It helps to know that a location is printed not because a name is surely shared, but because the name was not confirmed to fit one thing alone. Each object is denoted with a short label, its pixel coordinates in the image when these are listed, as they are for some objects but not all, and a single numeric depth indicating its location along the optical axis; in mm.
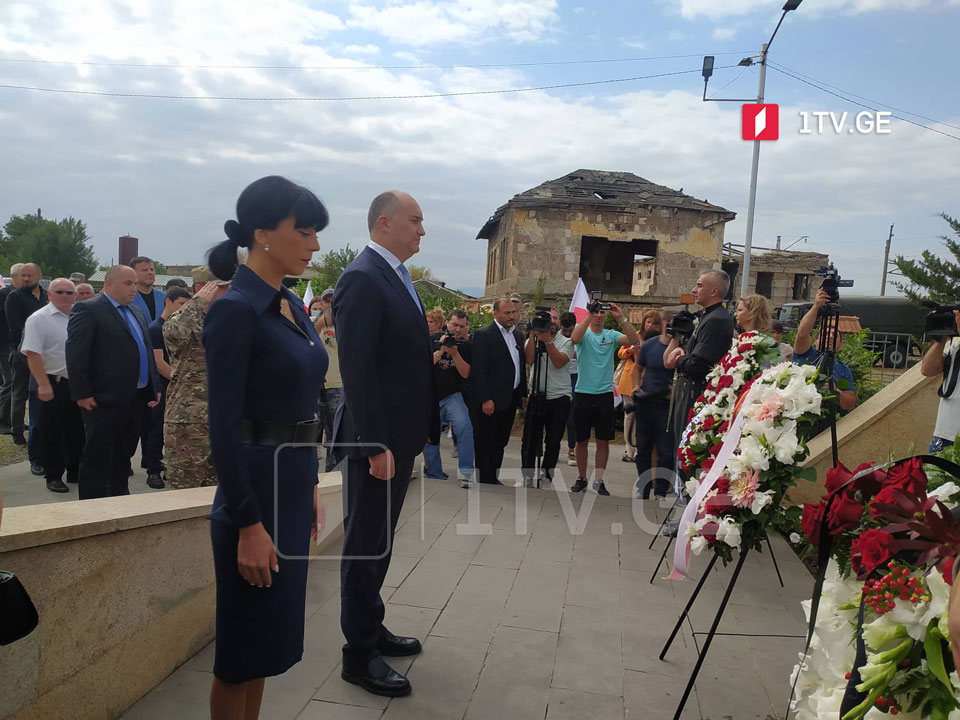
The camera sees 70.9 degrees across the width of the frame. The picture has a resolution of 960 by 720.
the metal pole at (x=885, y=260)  49062
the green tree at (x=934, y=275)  23656
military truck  23859
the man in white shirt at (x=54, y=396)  6070
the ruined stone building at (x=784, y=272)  30672
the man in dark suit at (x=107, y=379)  5066
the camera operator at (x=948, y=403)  4395
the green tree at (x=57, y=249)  58750
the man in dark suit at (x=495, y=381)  6820
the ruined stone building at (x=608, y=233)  21922
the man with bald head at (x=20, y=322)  7973
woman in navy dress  1946
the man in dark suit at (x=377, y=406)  2795
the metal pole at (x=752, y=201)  16844
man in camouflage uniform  4121
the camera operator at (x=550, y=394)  6918
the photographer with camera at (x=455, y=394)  6805
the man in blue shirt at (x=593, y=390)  6809
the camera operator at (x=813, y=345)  4660
